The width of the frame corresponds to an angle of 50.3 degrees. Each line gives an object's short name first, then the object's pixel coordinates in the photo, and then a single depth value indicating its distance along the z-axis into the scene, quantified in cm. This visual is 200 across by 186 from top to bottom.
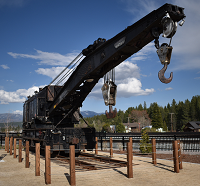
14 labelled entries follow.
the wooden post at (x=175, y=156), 816
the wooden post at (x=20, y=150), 1123
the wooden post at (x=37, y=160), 794
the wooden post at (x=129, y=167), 740
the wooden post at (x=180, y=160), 874
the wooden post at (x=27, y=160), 967
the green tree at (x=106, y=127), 7564
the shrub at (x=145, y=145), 1399
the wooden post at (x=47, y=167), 680
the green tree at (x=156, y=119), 8262
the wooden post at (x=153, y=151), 984
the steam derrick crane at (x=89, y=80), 630
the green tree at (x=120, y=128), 6802
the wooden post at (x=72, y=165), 653
